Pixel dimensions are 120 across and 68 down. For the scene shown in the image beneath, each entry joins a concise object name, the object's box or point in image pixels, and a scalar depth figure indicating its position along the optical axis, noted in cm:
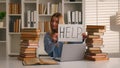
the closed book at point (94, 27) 249
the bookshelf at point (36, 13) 483
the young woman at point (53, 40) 290
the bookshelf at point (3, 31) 507
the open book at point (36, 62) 201
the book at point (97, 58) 237
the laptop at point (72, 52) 229
